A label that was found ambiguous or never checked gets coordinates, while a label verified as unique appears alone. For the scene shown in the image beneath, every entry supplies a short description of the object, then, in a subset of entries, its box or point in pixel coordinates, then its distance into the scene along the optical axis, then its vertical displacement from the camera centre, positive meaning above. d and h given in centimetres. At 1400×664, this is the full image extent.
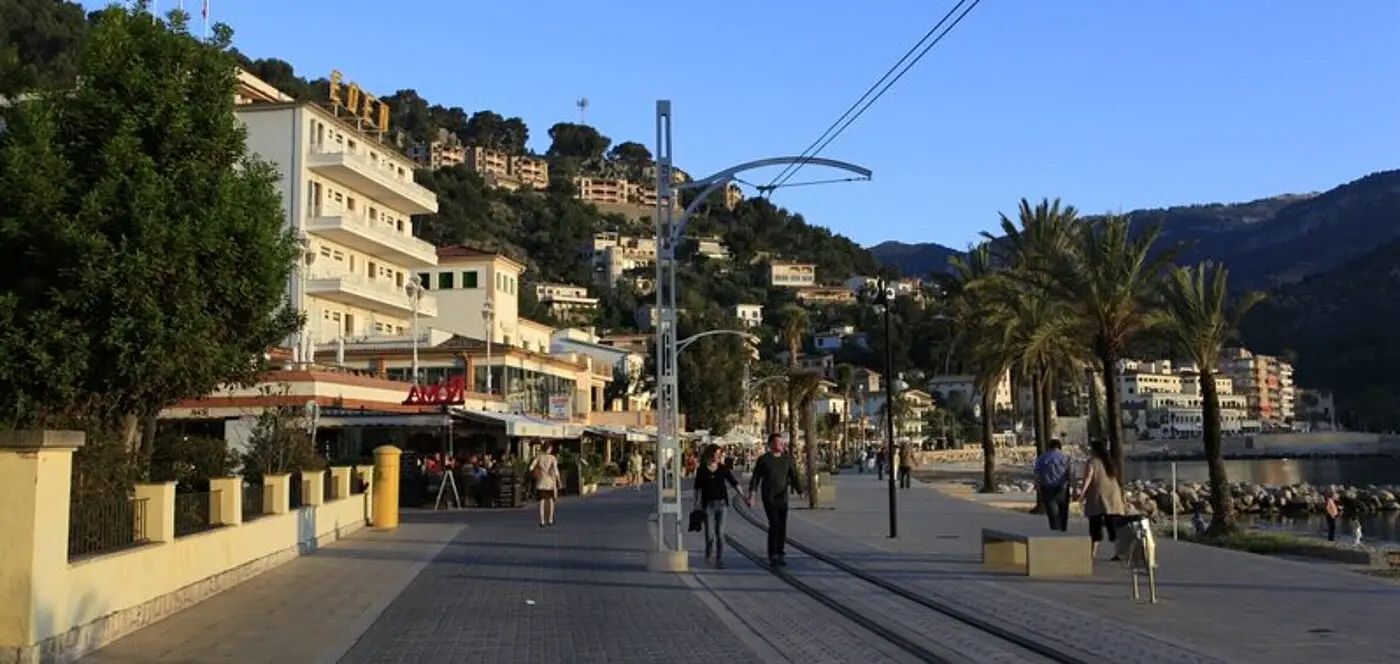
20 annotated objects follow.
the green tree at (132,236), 1596 +281
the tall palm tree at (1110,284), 2809 +364
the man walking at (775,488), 1742 -56
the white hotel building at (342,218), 5641 +1083
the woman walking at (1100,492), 1686 -63
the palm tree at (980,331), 4094 +409
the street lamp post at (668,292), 1756 +225
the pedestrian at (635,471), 5531 -99
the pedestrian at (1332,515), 4278 -258
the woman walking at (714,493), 1783 -64
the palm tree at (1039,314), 3772 +410
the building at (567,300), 16100 +2050
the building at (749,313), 18650 +2052
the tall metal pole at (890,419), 2259 +55
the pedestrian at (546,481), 2511 -63
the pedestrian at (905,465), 4572 -71
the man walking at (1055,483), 1980 -60
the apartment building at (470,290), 7150 +917
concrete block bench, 1556 -137
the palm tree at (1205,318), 2706 +273
